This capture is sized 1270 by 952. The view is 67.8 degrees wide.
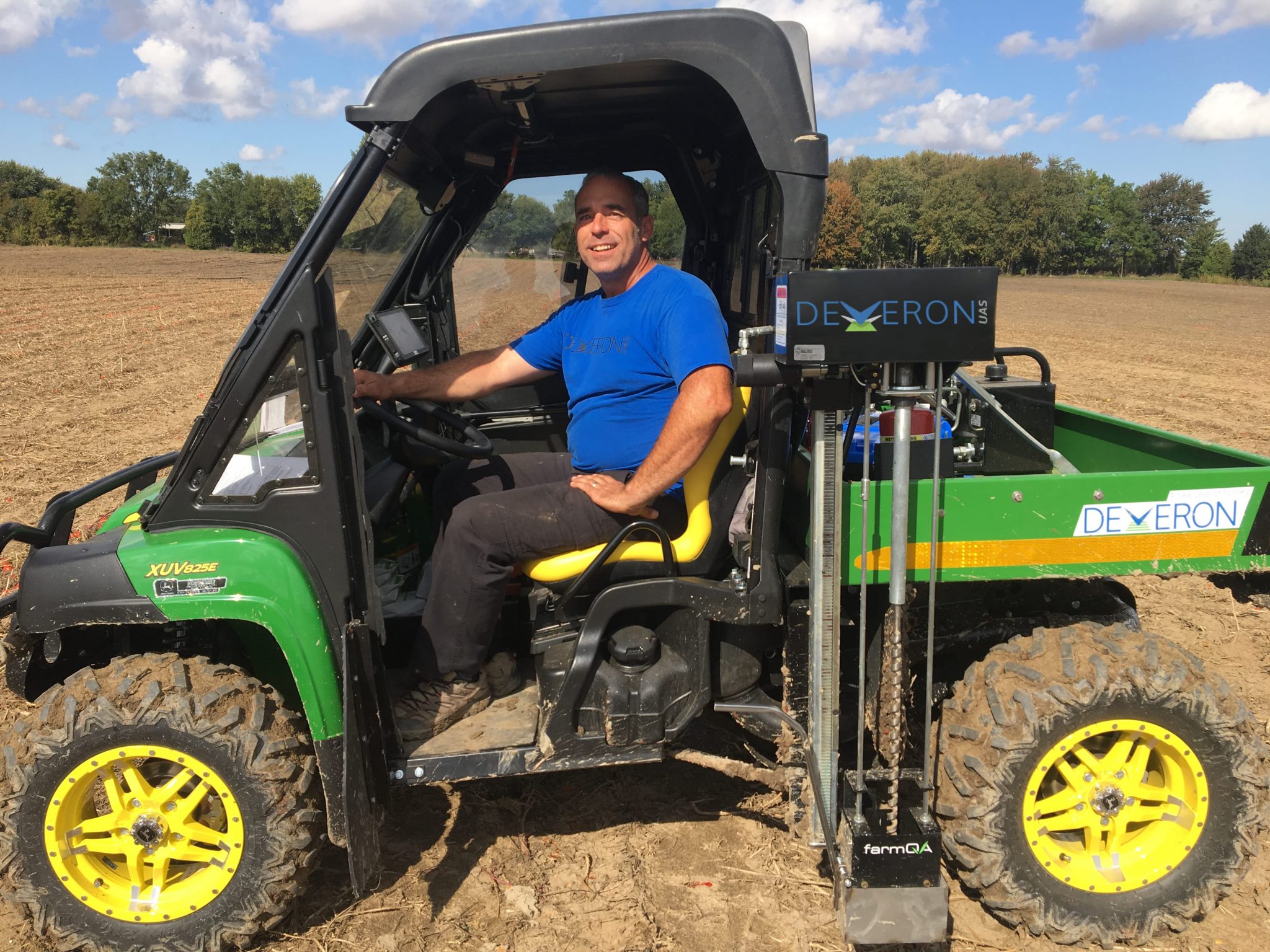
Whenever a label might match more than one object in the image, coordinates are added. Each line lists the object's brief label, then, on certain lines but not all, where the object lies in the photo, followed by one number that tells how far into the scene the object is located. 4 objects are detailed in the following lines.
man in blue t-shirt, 2.61
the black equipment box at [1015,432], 3.83
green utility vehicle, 2.25
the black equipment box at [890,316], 2.12
